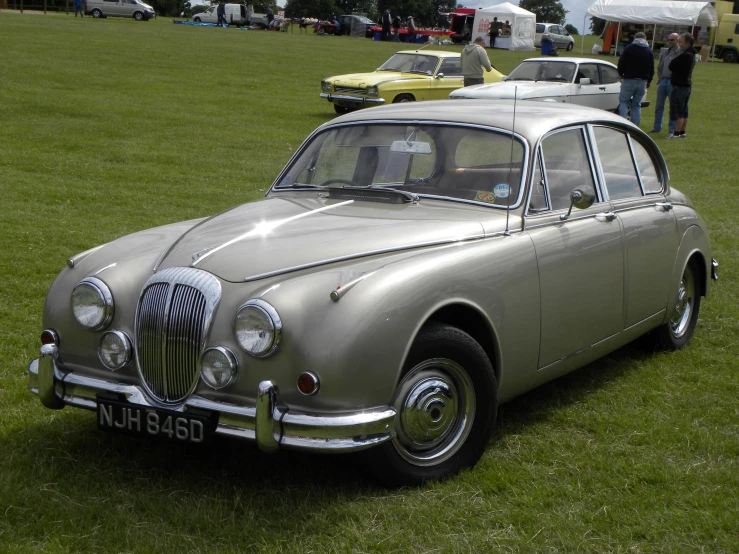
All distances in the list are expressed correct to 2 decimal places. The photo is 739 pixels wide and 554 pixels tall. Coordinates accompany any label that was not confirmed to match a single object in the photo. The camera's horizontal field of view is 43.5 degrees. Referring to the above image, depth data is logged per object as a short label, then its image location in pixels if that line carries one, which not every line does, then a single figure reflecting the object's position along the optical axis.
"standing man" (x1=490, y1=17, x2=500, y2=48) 48.49
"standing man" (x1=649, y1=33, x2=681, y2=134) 17.53
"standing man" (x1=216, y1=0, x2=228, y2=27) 56.84
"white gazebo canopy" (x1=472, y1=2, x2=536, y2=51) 48.34
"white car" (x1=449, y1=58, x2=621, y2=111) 17.23
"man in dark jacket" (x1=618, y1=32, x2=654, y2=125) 17.42
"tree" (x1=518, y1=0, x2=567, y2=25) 107.12
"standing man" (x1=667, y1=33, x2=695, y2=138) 16.95
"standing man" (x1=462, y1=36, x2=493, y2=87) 18.42
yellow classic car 18.77
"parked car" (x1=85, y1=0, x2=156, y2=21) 52.22
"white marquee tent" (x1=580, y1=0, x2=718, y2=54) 38.97
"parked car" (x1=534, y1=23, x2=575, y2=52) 54.94
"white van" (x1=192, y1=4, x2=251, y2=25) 62.34
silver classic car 3.48
